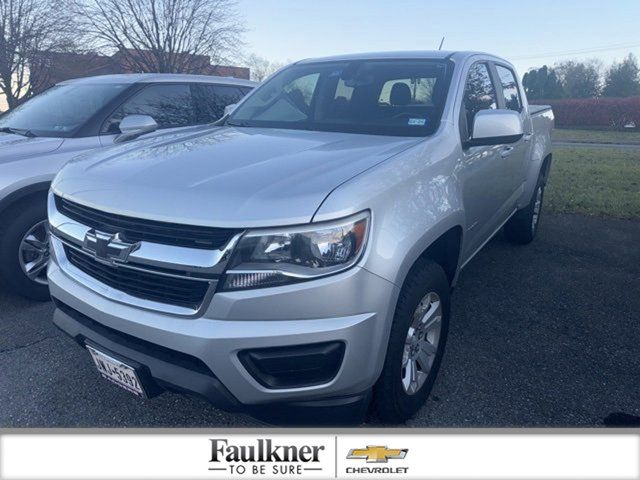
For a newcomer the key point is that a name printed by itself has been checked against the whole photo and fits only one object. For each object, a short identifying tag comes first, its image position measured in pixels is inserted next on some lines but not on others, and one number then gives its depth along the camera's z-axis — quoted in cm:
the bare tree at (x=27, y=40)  1591
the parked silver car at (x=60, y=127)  330
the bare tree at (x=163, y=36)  1981
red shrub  3198
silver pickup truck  165
